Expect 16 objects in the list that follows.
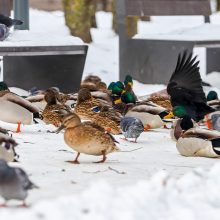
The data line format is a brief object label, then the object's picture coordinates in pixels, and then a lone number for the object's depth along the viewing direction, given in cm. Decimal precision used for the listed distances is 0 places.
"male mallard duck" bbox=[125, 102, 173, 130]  1282
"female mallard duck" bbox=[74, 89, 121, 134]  1227
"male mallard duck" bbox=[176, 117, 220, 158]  1001
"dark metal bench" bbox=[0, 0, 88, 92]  1702
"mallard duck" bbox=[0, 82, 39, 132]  1175
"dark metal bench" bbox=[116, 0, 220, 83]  1923
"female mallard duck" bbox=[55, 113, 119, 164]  923
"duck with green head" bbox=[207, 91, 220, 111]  1402
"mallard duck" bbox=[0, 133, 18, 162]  845
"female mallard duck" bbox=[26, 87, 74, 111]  1374
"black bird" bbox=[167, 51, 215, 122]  1352
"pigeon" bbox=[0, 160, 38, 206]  662
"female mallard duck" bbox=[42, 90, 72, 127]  1231
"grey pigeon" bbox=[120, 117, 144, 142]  1148
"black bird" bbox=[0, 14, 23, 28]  1547
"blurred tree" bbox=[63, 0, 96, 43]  2530
